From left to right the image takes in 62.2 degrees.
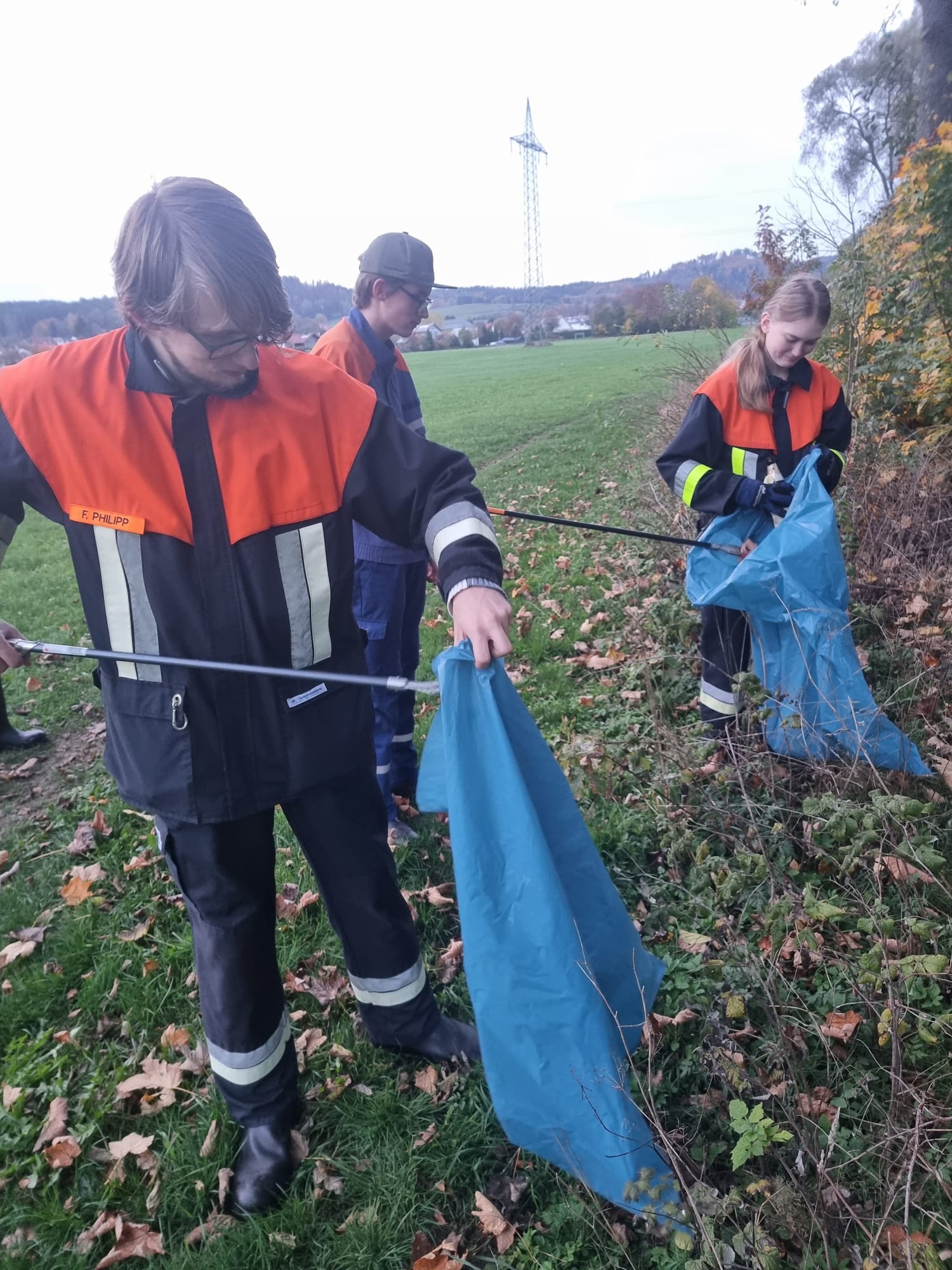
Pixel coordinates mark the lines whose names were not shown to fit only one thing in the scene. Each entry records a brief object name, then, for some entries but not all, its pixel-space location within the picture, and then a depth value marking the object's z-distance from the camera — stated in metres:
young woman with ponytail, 3.39
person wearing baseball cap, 3.20
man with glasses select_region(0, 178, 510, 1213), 1.71
